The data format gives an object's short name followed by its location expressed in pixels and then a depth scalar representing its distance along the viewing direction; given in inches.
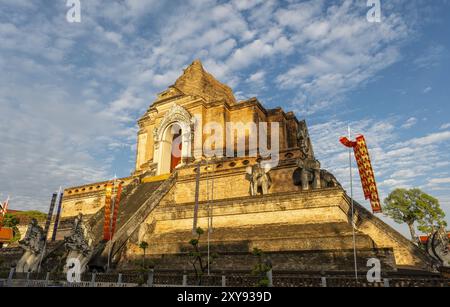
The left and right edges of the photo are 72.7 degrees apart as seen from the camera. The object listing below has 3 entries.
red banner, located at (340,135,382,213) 477.1
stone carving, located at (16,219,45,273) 496.1
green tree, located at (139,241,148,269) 423.3
